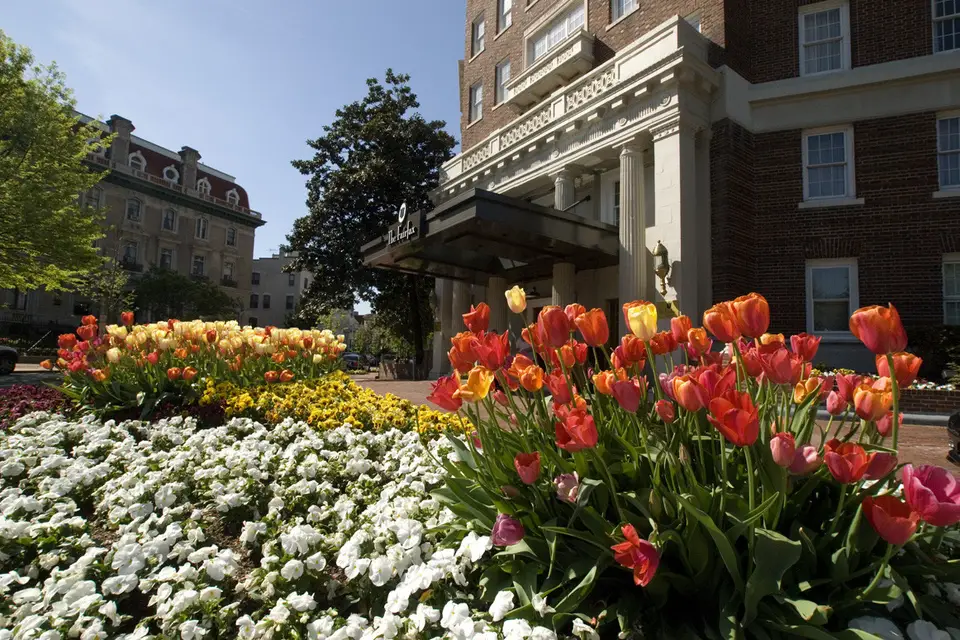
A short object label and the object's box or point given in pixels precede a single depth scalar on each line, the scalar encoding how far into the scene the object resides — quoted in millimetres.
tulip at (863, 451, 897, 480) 1382
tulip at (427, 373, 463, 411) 1866
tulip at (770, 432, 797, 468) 1344
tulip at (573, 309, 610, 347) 1850
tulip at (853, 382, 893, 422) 1471
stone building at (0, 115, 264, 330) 42062
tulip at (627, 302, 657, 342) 1711
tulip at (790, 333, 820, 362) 1782
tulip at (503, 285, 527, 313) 2125
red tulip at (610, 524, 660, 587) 1356
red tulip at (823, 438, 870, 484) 1330
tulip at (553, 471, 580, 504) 1644
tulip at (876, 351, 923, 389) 1490
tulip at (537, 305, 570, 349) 1774
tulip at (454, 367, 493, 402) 1727
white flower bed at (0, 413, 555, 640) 1750
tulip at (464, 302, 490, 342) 2049
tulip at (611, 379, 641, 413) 1615
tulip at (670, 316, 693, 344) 1964
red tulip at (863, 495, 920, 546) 1217
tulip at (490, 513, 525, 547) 1634
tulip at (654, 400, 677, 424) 1694
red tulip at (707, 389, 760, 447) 1293
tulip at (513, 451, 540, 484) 1620
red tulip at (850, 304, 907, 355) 1340
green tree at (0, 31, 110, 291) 15664
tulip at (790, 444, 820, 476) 1444
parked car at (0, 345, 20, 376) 18830
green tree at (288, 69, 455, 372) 23000
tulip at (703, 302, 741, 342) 1642
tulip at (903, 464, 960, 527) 1164
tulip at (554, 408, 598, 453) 1526
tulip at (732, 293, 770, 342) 1582
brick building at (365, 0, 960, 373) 11938
